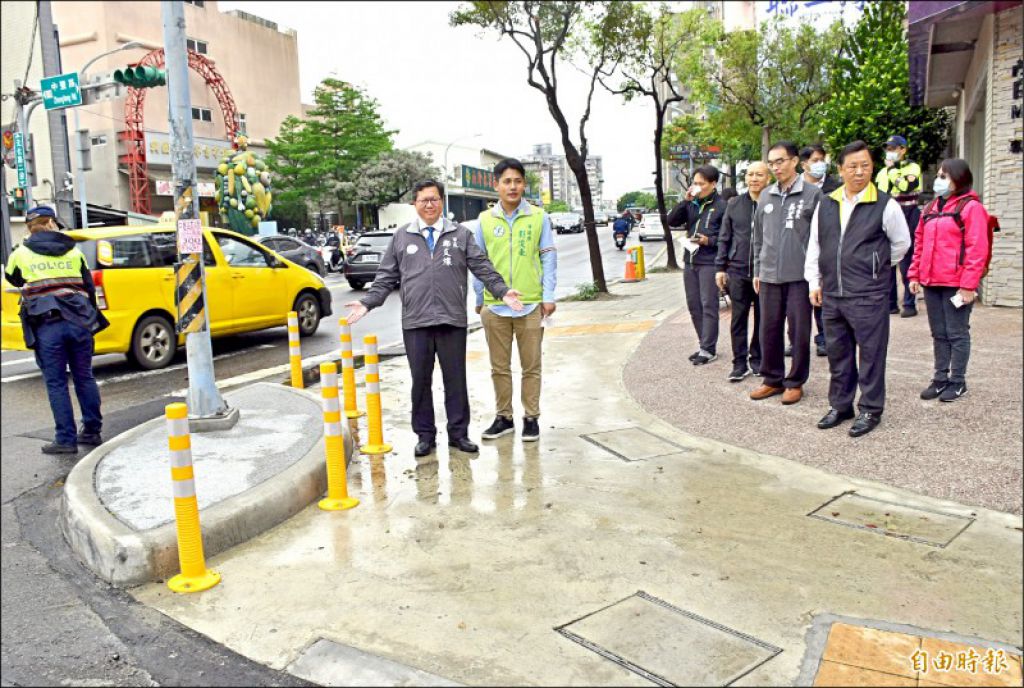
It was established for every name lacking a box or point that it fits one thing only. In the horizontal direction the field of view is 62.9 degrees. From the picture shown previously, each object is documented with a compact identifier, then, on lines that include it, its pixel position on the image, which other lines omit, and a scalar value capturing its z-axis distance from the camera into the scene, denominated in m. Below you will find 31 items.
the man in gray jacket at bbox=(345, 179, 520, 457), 5.95
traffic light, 13.47
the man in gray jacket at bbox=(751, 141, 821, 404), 6.64
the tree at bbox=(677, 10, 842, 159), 29.16
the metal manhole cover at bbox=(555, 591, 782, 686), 3.12
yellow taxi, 9.98
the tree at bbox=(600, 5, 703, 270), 20.56
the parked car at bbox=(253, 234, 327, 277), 23.77
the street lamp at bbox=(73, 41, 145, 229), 20.29
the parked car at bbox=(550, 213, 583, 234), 53.41
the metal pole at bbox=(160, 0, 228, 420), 6.31
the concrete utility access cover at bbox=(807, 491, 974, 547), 4.29
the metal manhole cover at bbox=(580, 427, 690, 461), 5.91
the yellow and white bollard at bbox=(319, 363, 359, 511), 4.95
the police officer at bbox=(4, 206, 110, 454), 6.45
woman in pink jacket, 6.40
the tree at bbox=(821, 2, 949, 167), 20.38
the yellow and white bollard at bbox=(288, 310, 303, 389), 8.27
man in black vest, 5.86
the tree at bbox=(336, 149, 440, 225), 49.91
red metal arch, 37.16
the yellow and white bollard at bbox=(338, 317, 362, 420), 7.12
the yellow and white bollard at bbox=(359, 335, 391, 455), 5.86
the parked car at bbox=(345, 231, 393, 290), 21.94
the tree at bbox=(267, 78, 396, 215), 47.88
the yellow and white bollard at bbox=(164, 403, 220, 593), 3.99
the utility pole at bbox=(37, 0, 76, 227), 17.50
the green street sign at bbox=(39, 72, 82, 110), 15.97
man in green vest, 6.26
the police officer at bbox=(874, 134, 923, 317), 9.98
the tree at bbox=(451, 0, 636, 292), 15.95
